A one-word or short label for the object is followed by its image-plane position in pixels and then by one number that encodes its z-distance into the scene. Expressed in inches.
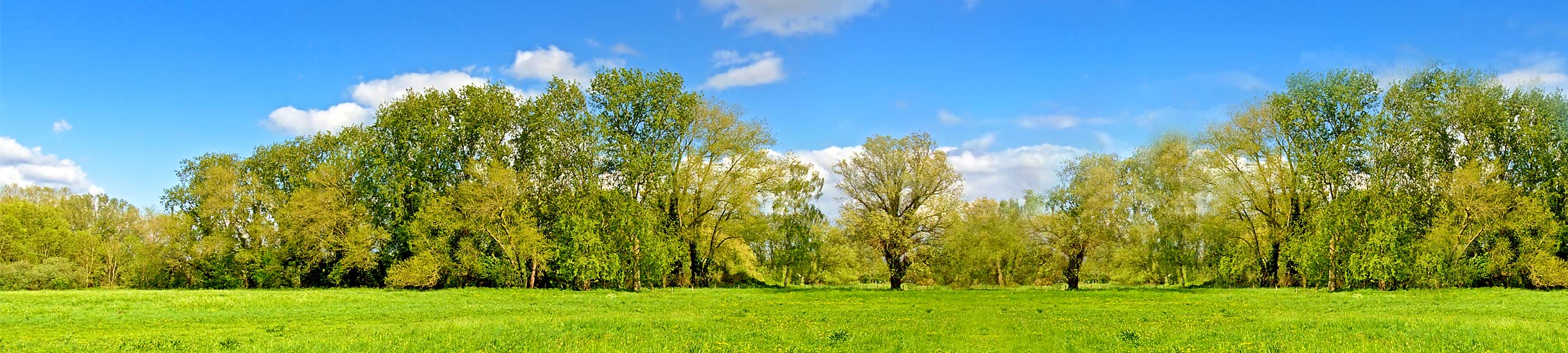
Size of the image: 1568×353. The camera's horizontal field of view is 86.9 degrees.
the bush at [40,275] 2218.3
